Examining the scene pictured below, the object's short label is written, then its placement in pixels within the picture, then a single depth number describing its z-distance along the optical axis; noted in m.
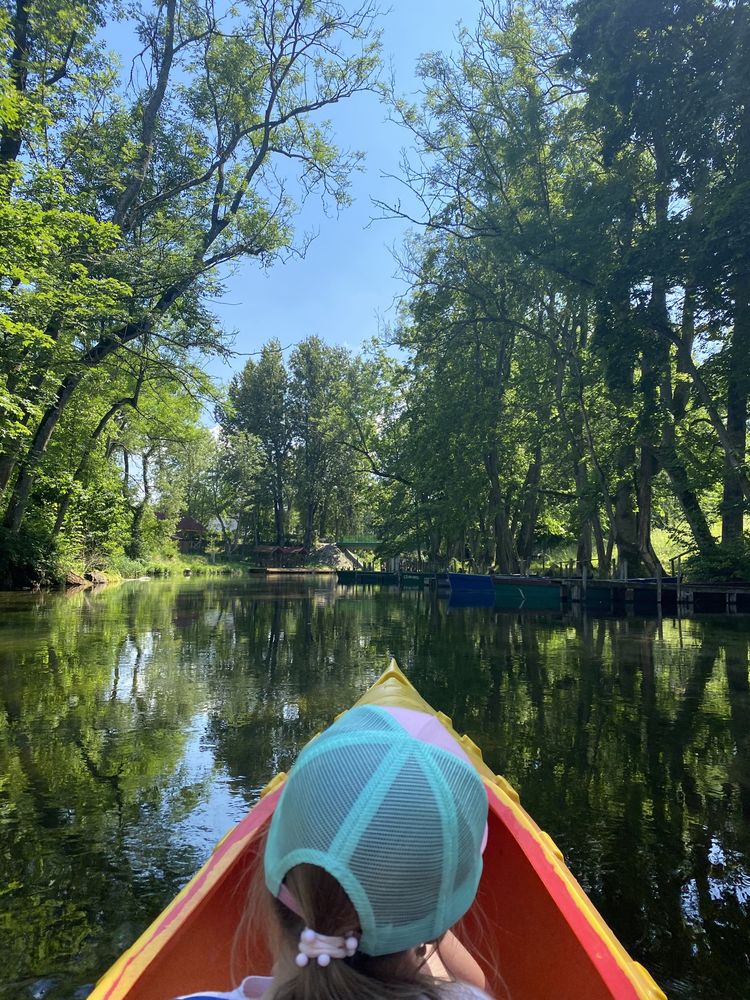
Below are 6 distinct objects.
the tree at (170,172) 17.33
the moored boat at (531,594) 23.47
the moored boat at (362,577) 44.22
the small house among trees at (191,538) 64.69
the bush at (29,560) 21.19
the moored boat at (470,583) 25.78
